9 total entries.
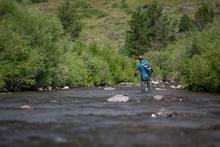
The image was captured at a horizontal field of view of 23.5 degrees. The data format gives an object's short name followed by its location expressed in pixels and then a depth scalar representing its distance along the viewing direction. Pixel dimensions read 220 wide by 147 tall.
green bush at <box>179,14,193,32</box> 157.62
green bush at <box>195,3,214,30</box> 148.75
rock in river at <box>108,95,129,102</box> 32.42
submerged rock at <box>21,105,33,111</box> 26.65
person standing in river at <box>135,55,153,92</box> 37.69
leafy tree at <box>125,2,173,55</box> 145.50
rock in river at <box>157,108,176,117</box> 22.36
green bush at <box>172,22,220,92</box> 44.31
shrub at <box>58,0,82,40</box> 135.50
